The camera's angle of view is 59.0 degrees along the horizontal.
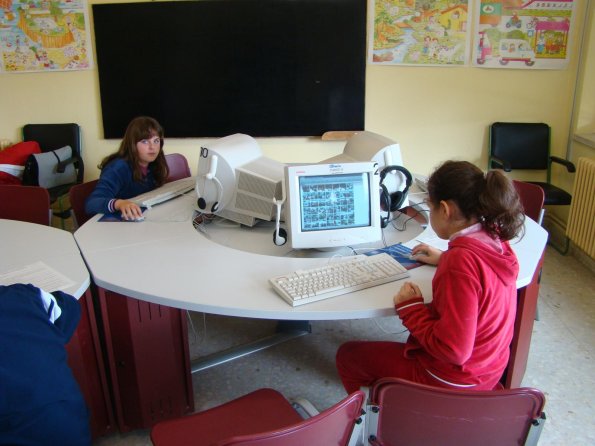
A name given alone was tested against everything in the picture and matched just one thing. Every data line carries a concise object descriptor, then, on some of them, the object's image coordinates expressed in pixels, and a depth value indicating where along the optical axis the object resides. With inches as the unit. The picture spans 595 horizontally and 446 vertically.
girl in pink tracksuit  50.8
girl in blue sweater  92.8
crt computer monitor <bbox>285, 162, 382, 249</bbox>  71.2
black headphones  81.5
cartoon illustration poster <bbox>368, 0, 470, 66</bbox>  141.7
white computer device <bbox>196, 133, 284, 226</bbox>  81.1
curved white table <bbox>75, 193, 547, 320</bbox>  58.4
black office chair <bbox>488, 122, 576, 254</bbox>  148.4
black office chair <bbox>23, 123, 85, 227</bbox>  147.5
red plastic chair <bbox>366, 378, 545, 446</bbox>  42.7
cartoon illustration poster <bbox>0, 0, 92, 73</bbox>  143.6
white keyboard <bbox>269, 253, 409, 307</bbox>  59.7
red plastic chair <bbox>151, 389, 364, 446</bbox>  41.6
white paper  62.9
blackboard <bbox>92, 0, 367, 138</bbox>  142.0
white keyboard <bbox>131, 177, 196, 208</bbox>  92.7
